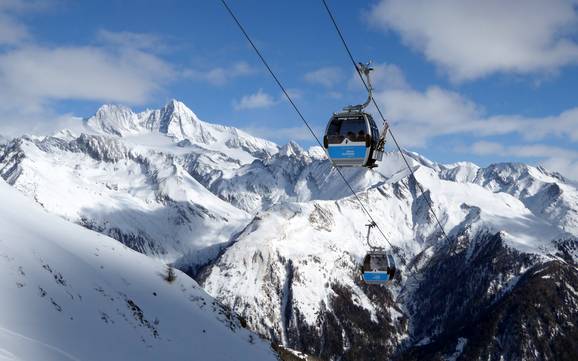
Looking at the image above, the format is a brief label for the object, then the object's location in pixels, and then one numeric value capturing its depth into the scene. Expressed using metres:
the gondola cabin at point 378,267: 55.71
